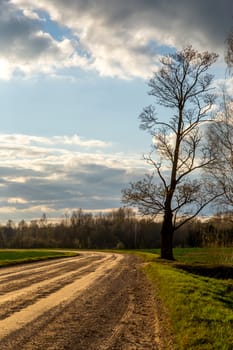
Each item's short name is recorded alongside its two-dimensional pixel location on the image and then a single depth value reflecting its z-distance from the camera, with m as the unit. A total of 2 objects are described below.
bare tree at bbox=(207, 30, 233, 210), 23.46
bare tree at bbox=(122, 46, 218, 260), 32.53
